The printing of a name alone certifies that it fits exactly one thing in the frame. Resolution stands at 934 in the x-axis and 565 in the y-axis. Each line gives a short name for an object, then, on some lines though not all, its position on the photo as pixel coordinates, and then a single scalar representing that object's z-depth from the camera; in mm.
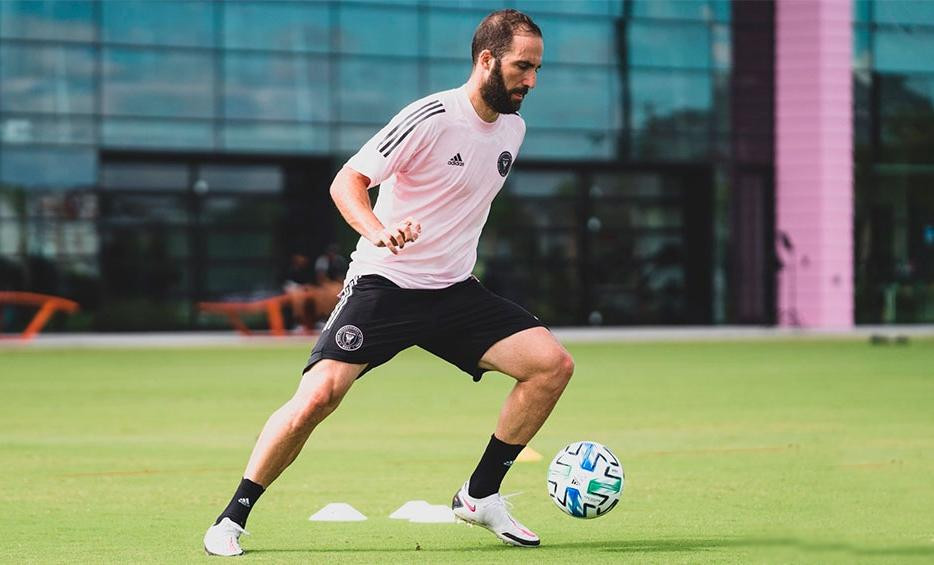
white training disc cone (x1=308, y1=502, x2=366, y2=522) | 15773
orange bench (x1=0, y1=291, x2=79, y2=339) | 58969
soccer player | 13742
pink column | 72187
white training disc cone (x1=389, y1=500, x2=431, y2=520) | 15906
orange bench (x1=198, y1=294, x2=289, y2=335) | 61969
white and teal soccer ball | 14570
